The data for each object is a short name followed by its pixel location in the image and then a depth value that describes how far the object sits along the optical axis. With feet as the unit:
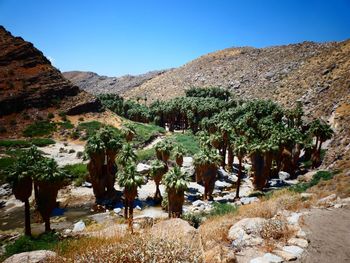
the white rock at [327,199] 58.90
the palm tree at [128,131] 203.31
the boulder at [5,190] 147.84
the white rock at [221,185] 168.70
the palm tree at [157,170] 139.44
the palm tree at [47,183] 102.99
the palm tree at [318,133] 180.14
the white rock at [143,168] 177.23
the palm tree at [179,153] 161.27
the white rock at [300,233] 39.55
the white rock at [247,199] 128.03
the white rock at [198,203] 137.36
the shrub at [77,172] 164.14
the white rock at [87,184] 162.36
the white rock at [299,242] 37.16
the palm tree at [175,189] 110.11
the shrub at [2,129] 226.58
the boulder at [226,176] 179.52
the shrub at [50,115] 254.29
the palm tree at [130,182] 112.16
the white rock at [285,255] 33.76
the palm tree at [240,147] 147.23
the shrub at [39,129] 229.52
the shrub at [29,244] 70.90
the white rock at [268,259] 33.17
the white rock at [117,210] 130.72
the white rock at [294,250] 34.91
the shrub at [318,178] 97.19
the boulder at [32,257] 29.16
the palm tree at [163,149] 160.06
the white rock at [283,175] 176.68
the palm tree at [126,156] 142.10
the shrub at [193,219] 80.28
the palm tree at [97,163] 136.15
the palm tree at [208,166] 144.87
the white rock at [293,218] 45.19
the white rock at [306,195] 68.22
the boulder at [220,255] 31.17
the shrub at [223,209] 89.41
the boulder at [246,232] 38.83
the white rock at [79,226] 108.35
